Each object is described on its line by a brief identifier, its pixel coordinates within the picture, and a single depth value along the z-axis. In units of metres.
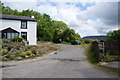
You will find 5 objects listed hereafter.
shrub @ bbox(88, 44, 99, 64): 8.70
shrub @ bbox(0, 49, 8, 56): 11.71
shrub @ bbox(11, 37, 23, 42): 19.75
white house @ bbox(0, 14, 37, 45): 22.33
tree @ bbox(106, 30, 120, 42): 9.70
